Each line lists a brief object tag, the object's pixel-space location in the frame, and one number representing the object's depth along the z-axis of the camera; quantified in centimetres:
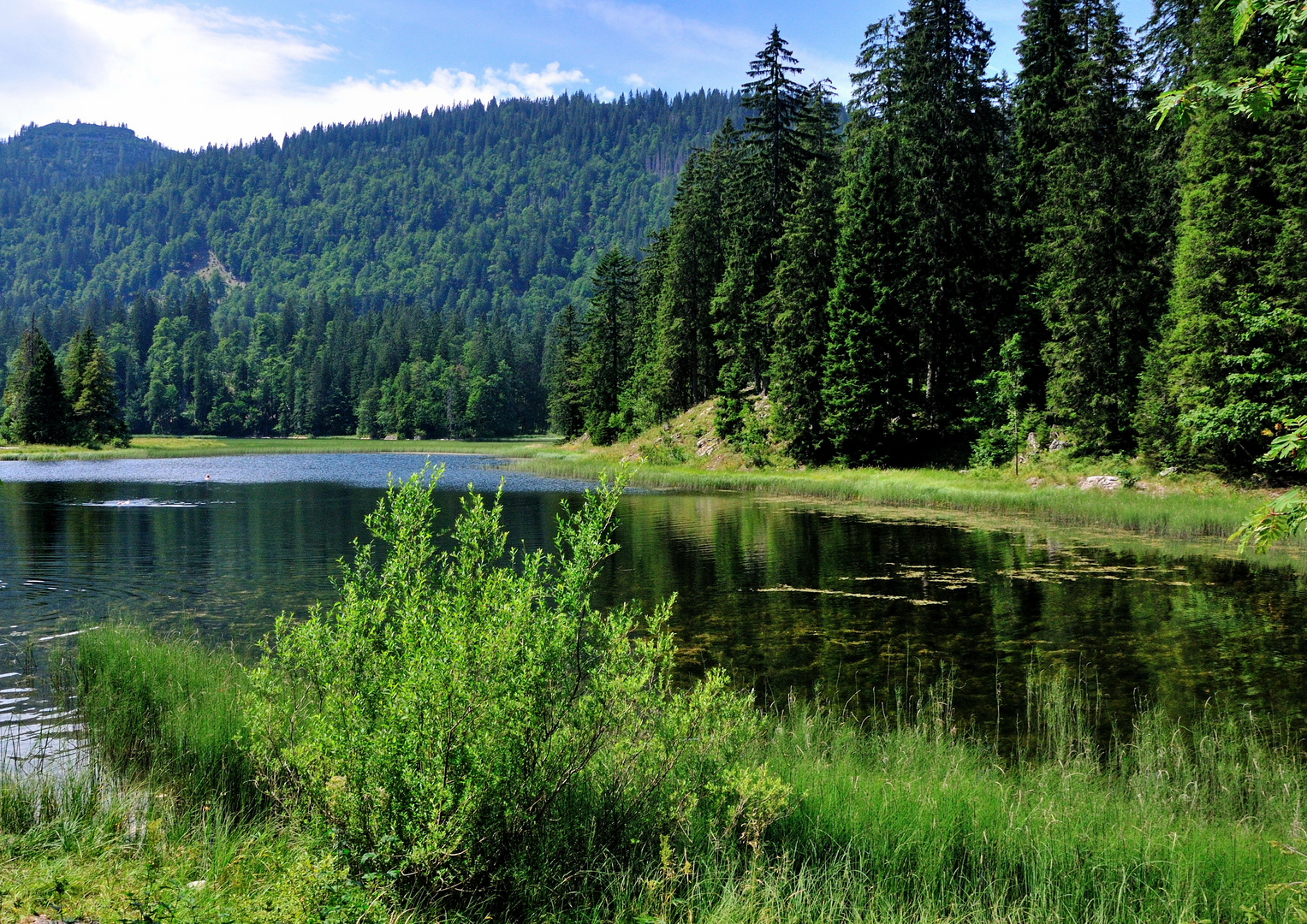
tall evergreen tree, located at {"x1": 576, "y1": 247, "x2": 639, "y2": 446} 7794
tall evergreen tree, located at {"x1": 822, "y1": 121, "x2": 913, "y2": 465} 4488
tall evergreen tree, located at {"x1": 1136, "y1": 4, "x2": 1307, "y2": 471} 2827
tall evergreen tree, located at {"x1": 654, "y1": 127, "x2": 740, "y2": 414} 6362
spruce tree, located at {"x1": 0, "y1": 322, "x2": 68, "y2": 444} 8075
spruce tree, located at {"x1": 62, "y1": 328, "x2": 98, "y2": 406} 8675
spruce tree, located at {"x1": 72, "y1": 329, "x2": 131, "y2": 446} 8644
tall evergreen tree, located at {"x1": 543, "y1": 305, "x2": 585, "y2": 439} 8850
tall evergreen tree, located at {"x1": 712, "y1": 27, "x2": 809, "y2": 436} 5466
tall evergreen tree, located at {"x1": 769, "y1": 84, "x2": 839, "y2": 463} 4769
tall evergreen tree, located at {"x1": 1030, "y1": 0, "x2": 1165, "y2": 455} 3653
